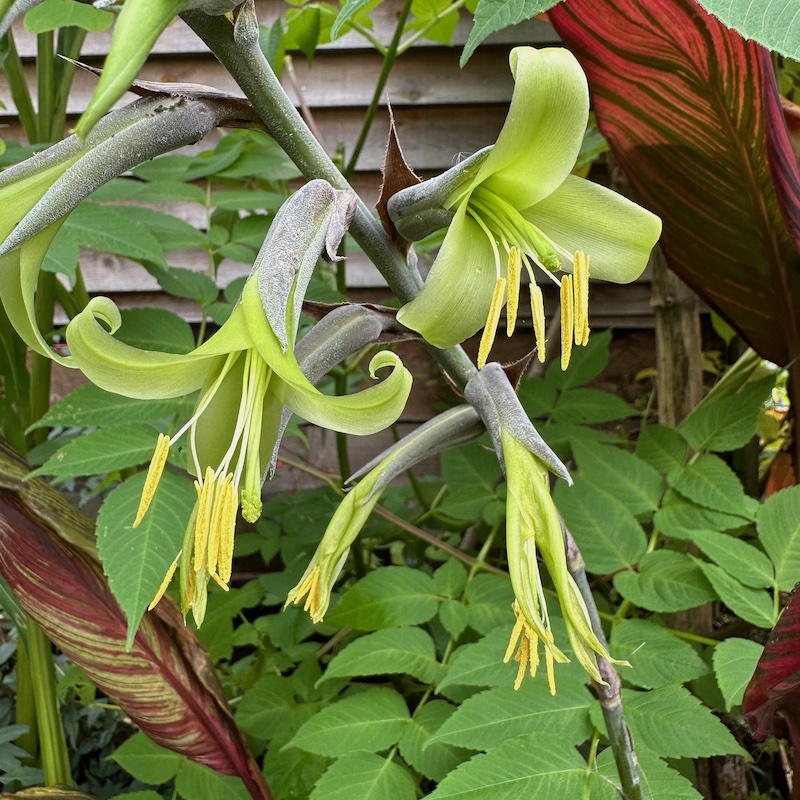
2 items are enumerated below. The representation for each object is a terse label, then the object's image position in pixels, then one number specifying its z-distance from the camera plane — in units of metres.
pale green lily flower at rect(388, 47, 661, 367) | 0.31
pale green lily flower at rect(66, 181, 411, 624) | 0.32
